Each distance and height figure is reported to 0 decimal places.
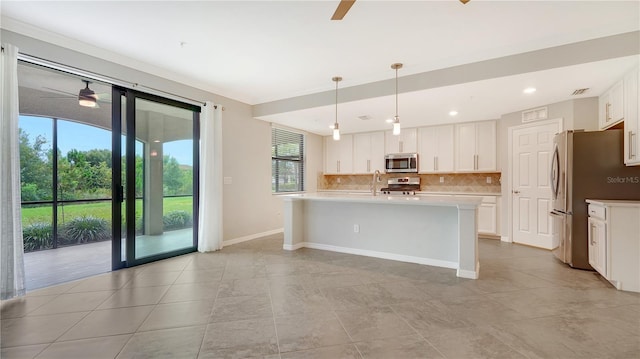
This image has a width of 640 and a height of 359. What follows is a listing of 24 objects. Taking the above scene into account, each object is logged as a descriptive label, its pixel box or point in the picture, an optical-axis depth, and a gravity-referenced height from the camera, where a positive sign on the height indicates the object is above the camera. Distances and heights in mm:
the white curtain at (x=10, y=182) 2506 -24
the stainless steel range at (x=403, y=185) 6398 -181
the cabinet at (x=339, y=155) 7145 +592
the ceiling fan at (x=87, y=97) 3703 +1112
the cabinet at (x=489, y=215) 5328 -749
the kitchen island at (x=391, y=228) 3285 -727
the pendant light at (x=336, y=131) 3859 +650
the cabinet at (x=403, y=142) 6281 +830
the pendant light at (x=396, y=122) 3506 +690
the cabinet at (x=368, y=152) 6715 +626
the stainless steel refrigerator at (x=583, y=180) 3324 -48
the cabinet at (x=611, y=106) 3330 +904
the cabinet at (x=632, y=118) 2963 +636
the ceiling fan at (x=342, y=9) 1895 +1221
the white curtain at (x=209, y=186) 4328 -119
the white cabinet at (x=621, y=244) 2824 -707
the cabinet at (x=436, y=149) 5902 +621
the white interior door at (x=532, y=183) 4523 -118
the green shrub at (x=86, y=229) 5047 -940
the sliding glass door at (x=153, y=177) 3562 +28
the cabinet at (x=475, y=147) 5478 +614
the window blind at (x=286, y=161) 6105 +404
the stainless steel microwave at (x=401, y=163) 6195 +340
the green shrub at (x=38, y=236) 4578 -947
